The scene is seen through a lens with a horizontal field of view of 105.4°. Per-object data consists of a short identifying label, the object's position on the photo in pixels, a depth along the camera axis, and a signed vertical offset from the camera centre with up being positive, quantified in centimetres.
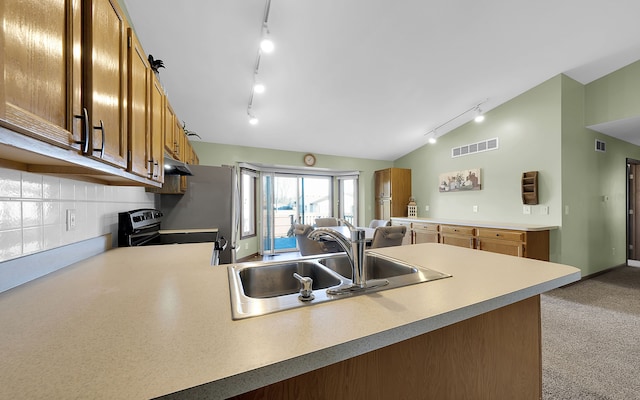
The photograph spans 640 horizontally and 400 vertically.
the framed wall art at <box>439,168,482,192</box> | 426 +35
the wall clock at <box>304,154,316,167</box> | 534 +90
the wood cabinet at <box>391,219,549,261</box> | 308 -57
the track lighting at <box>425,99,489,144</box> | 394 +142
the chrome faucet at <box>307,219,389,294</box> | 90 -21
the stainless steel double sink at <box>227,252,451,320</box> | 77 -34
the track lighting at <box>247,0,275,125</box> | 207 +142
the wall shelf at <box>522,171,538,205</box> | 346 +17
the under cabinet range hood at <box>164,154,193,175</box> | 195 +29
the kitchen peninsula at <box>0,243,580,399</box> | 45 -32
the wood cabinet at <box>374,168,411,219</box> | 546 +20
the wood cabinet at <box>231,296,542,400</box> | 72 -59
